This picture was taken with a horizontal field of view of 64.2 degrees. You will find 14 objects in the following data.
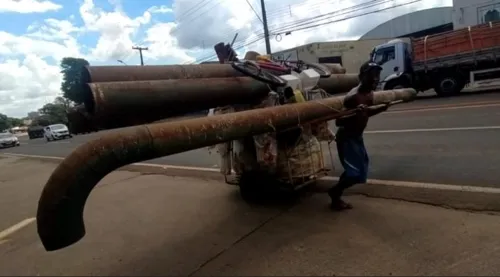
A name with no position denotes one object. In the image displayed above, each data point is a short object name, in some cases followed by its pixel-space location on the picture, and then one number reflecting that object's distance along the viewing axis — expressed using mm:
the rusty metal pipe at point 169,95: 3055
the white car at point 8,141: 33312
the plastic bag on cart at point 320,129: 4719
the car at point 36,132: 43281
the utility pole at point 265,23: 26116
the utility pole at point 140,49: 44844
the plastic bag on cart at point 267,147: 4238
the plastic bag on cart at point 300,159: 4457
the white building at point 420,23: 33469
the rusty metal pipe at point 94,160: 2236
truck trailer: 15586
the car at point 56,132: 30953
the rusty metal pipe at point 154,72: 3393
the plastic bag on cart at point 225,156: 4806
